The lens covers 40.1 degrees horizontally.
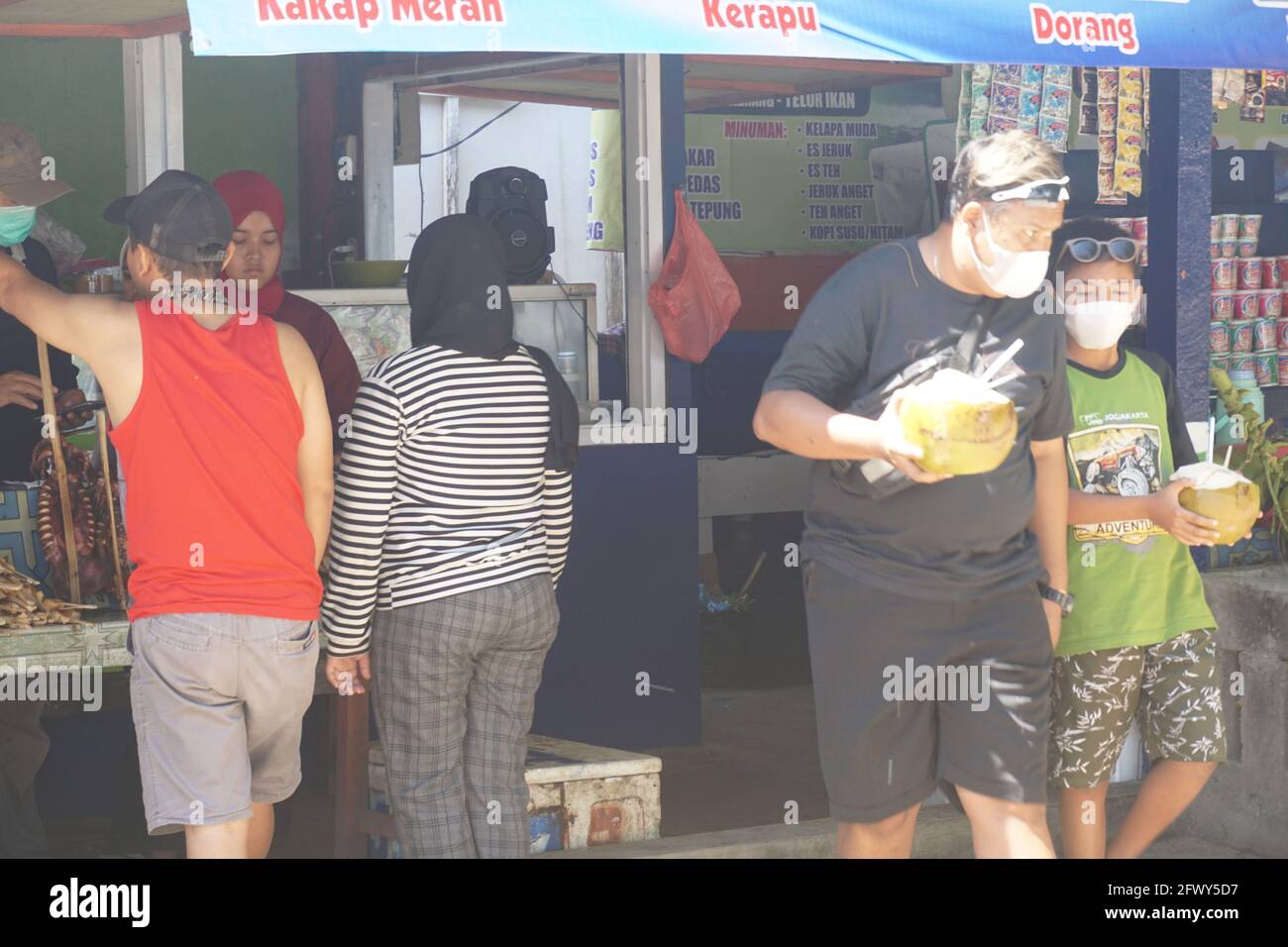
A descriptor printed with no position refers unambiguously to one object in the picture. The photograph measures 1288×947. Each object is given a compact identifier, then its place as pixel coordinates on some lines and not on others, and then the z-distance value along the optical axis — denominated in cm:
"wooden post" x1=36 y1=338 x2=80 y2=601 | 426
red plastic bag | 614
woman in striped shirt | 379
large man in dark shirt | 336
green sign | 1124
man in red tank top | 346
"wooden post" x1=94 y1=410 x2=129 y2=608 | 431
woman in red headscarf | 478
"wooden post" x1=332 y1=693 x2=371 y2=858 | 456
